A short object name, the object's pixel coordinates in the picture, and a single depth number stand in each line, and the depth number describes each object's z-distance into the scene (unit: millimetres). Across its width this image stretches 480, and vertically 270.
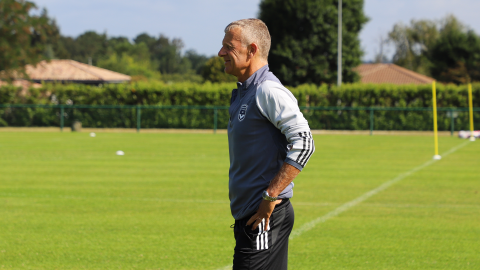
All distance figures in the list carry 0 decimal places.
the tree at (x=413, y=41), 93562
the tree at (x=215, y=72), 71938
